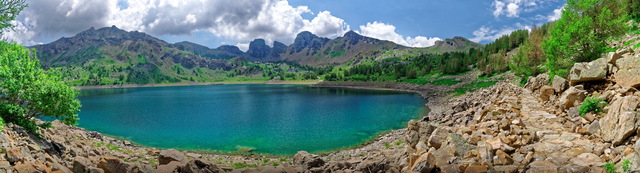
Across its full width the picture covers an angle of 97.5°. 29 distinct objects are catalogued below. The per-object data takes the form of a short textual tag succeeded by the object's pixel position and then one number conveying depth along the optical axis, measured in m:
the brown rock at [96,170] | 16.22
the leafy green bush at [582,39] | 25.56
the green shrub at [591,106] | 16.52
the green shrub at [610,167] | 11.07
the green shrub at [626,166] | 10.46
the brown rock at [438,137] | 17.53
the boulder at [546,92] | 23.42
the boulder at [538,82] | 28.85
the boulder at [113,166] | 16.83
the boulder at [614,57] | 19.62
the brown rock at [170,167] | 17.81
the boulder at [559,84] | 22.17
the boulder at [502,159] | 13.53
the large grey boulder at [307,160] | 23.23
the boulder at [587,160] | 11.90
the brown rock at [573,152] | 13.01
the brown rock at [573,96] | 18.72
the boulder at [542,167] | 12.11
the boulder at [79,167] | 17.18
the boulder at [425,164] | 14.55
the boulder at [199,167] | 17.84
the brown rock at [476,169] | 13.05
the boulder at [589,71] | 19.56
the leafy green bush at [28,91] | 21.02
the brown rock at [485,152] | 13.85
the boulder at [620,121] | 12.18
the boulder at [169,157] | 20.72
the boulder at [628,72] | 16.12
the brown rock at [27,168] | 14.70
